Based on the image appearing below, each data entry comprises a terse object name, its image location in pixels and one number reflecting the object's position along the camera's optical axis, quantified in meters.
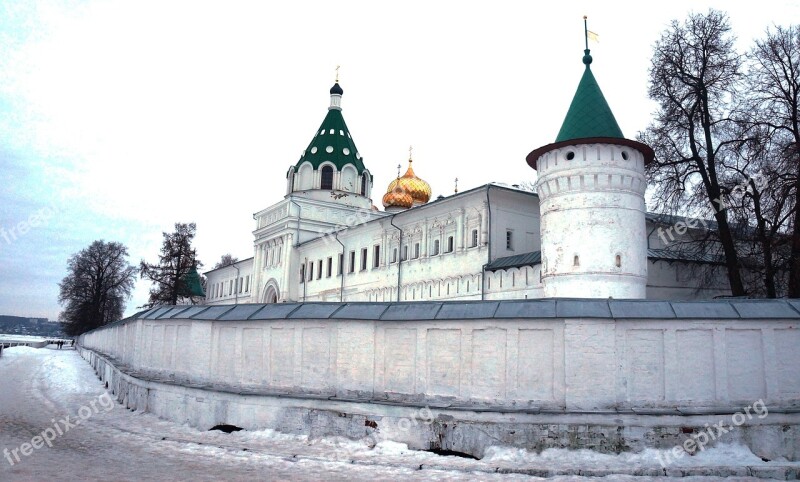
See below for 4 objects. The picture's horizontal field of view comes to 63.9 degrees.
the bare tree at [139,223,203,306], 46.88
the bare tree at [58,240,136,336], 57.12
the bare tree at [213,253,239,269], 75.98
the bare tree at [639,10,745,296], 19.64
